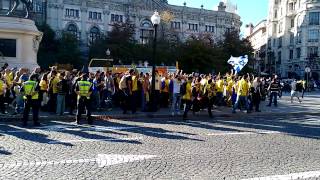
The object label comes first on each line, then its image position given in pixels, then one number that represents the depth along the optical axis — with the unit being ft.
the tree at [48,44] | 139.15
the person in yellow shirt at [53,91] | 38.24
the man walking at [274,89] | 55.91
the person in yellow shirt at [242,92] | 45.41
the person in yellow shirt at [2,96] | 36.48
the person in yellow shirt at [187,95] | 39.56
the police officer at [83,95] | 33.50
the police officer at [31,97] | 31.90
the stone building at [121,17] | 172.93
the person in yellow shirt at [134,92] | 41.67
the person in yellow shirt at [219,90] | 50.23
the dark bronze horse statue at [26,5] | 58.72
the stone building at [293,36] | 194.41
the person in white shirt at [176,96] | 41.43
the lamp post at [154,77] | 43.51
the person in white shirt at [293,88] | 66.73
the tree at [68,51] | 138.50
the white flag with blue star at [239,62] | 60.86
